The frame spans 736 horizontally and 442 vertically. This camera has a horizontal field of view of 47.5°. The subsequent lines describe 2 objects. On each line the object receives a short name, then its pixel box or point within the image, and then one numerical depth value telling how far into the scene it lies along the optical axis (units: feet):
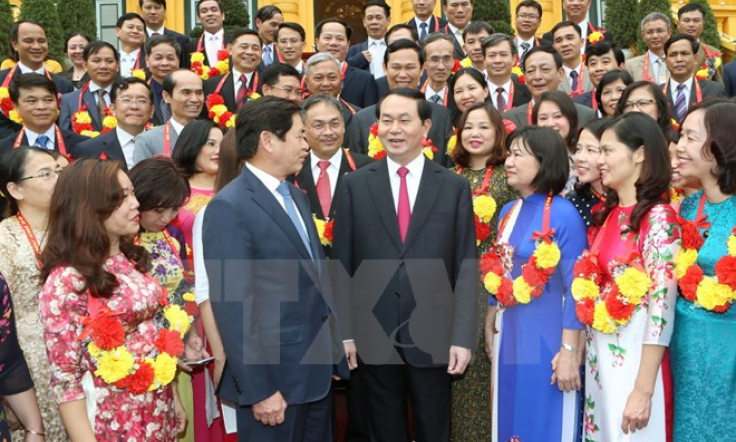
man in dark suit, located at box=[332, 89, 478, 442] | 14.90
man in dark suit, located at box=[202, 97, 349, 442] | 12.26
